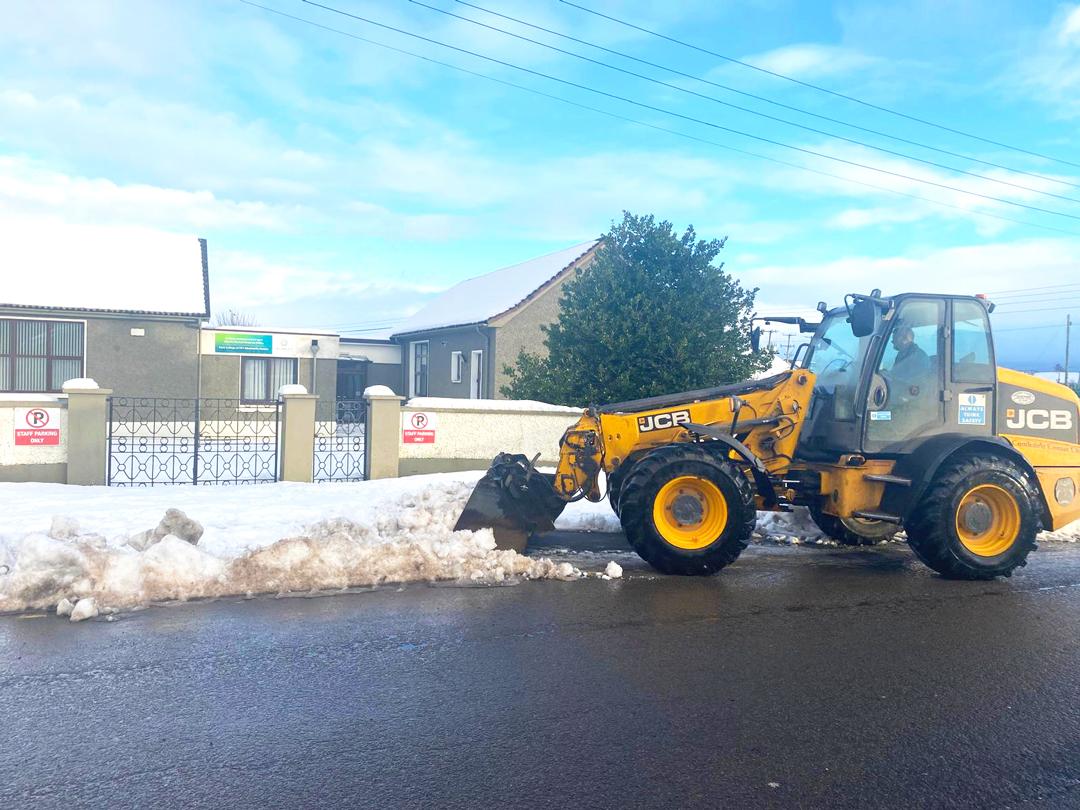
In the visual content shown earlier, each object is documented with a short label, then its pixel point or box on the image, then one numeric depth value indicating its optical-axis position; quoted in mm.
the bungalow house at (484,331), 26109
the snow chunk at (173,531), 7373
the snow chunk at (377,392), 13742
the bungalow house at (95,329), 22344
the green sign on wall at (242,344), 24172
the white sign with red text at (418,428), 14008
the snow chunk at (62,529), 7164
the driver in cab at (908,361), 8055
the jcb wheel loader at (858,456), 7430
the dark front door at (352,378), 31578
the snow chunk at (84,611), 5723
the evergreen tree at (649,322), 13445
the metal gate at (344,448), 14367
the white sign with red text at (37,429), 11945
